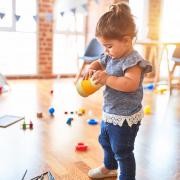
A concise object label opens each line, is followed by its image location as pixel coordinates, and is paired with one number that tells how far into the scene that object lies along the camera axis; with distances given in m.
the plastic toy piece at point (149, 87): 3.90
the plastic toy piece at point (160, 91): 3.62
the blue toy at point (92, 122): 2.16
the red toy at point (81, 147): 1.63
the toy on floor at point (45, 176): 1.24
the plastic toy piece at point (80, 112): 2.42
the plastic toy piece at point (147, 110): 2.56
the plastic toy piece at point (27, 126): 1.97
